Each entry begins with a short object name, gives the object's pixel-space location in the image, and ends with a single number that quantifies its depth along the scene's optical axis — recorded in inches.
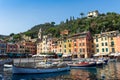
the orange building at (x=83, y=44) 1453.6
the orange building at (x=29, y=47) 1900.2
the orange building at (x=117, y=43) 1316.9
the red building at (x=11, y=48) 1772.7
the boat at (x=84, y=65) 921.6
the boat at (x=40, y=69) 683.3
